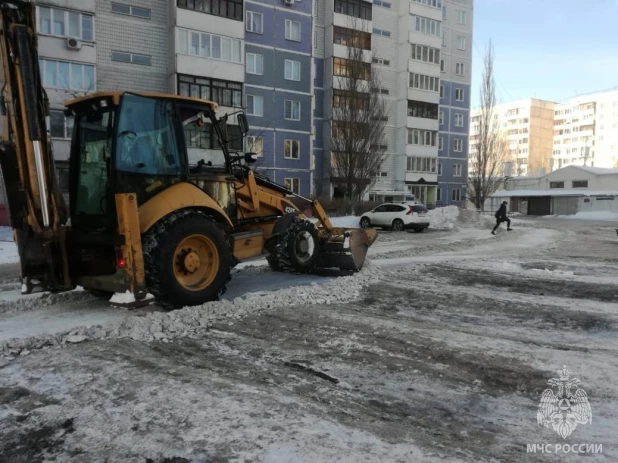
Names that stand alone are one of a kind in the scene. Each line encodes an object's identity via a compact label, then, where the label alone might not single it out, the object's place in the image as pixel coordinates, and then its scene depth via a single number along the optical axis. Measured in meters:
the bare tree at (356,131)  32.22
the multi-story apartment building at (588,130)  122.06
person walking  23.67
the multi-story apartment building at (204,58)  25.83
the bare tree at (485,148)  41.44
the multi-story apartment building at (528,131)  126.50
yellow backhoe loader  5.48
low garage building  54.81
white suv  25.98
